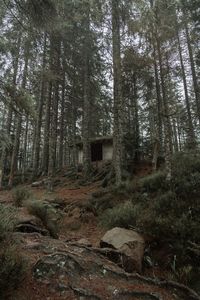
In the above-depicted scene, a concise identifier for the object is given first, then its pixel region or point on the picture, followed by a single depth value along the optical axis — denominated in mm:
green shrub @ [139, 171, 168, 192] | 9331
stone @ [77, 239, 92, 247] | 6326
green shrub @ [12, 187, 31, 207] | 10039
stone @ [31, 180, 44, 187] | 19091
